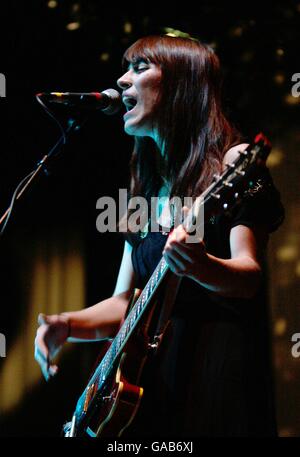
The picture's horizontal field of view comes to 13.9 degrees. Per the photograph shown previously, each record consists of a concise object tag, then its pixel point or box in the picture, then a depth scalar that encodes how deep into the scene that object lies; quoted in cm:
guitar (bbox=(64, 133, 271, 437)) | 243
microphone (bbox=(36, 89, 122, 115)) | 259
